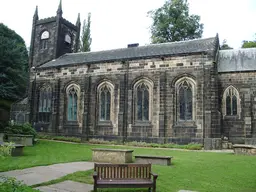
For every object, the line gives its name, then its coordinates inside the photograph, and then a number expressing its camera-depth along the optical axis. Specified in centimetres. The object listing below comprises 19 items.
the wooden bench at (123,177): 684
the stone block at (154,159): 1202
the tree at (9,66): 2480
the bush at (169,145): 2103
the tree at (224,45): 4576
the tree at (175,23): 4194
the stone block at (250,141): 2018
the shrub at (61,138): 2607
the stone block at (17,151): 1371
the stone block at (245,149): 1686
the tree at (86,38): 5028
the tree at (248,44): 4024
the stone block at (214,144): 2097
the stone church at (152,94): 2230
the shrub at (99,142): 2448
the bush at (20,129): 2053
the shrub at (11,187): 540
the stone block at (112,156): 1241
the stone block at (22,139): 1883
